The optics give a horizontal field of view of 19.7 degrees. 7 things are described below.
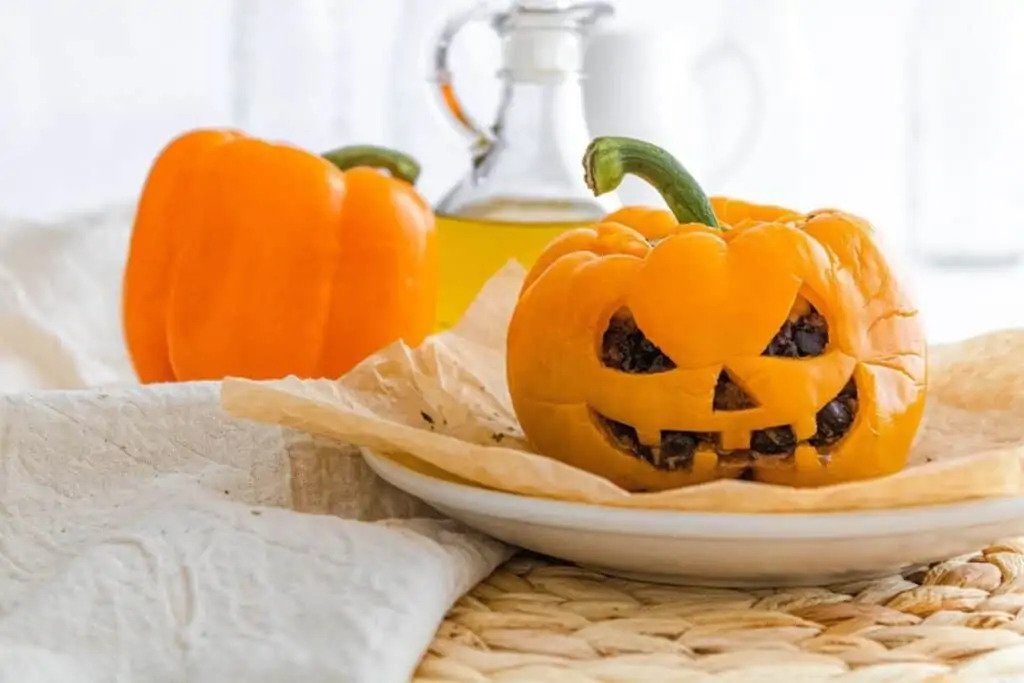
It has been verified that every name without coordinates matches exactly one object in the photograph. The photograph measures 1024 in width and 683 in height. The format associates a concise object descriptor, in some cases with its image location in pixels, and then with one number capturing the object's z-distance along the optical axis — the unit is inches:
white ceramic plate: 28.1
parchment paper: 28.3
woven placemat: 27.7
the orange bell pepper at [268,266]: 36.7
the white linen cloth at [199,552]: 27.4
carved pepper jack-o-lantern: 29.5
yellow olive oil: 38.1
